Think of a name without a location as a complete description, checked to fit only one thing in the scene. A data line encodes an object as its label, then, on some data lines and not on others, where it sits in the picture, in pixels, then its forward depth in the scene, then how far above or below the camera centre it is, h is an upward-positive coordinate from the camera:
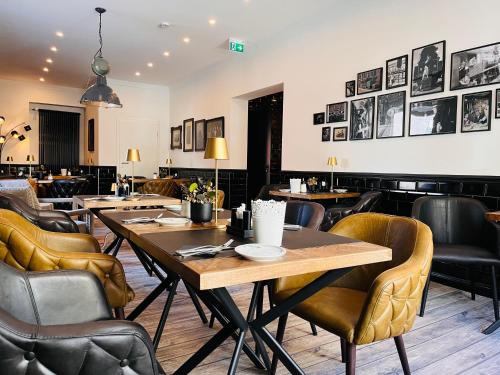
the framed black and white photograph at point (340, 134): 5.34 +0.53
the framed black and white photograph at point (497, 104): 3.59 +0.67
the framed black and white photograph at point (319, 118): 5.73 +0.81
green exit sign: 6.99 +2.35
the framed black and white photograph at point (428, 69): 4.11 +1.17
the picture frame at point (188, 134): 9.80 +0.93
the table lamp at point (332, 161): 5.22 +0.13
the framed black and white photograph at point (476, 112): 3.68 +0.62
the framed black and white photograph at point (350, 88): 5.19 +1.16
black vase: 2.18 -0.26
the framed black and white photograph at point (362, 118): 4.94 +0.72
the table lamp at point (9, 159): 10.45 +0.19
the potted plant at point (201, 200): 2.19 -0.19
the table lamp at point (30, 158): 10.55 +0.23
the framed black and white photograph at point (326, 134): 5.61 +0.56
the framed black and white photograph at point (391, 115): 4.53 +0.71
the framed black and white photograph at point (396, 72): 4.50 +1.22
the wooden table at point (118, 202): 3.58 -0.35
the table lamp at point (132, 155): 4.19 +0.14
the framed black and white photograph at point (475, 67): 3.62 +1.07
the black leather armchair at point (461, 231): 2.95 -0.53
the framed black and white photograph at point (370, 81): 4.82 +1.20
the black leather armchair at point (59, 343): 0.94 -0.49
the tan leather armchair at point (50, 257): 1.87 -0.48
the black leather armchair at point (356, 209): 4.27 -0.44
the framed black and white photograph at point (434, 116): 4.00 +0.62
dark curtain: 11.35 +0.86
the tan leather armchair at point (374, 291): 1.54 -0.58
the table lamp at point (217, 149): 2.04 +0.11
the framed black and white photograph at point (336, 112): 5.34 +0.86
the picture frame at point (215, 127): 8.41 +0.97
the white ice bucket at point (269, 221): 1.57 -0.22
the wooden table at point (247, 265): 1.26 -0.35
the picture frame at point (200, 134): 9.15 +0.86
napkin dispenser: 1.79 -0.28
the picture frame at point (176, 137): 10.48 +0.89
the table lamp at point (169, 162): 10.56 +0.18
